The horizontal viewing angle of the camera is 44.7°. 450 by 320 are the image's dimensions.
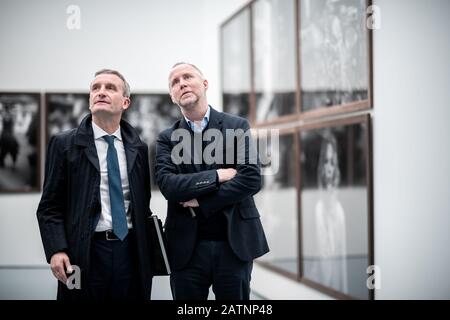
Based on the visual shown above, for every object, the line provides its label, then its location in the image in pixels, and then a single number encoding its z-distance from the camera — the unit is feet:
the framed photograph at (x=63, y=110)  22.91
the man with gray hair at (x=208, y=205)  8.93
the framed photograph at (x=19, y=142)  22.48
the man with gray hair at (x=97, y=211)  8.50
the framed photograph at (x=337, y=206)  12.98
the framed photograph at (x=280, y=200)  17.66
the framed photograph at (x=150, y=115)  23.25
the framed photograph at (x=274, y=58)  17.46
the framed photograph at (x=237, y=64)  21.56
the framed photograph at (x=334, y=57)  12.90
